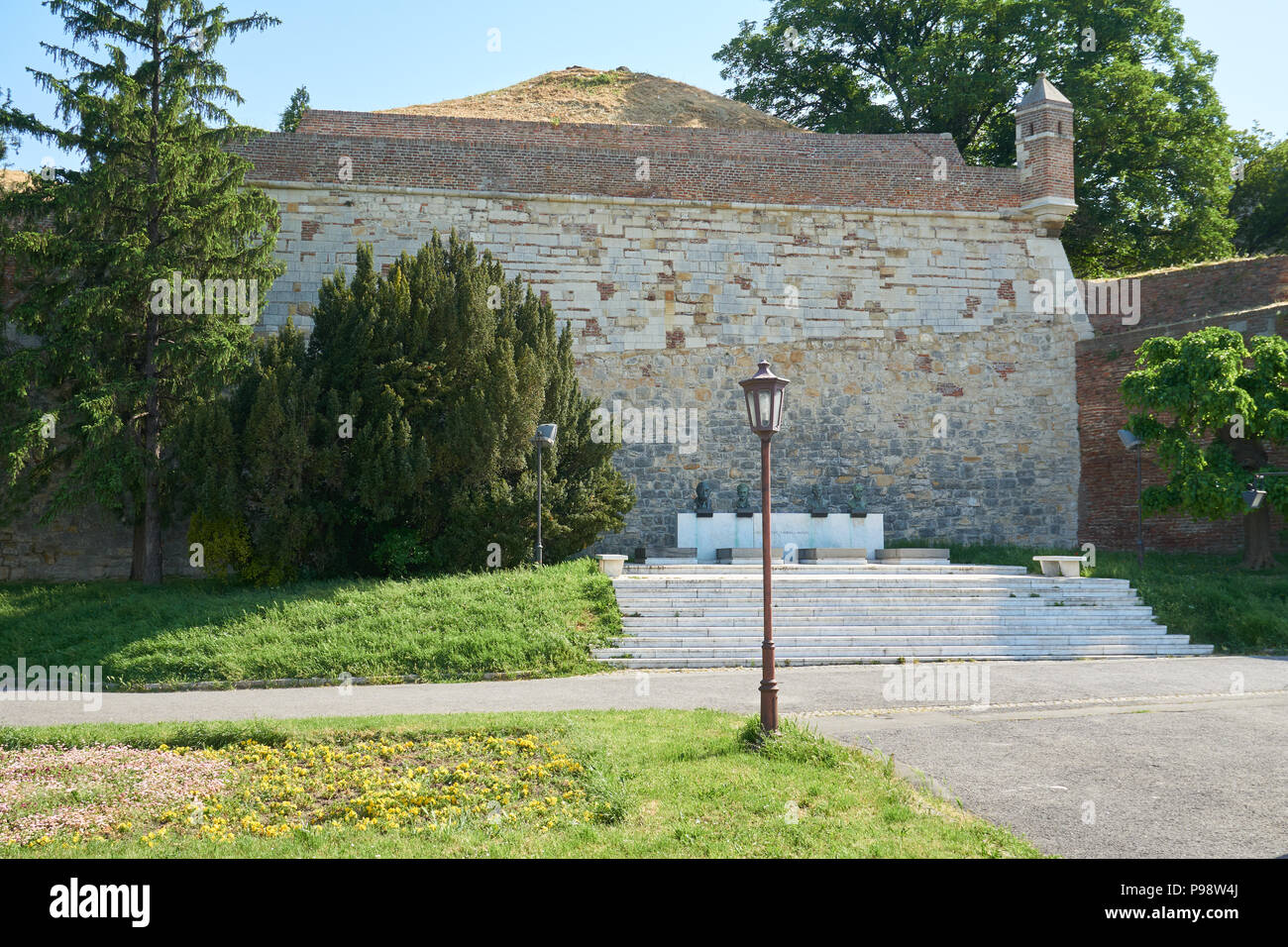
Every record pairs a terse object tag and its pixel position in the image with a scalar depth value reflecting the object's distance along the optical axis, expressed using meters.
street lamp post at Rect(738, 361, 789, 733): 7.59
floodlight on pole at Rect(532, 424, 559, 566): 14.95
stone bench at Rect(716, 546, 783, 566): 18.25
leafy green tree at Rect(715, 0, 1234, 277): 25.45
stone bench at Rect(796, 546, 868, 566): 18.44
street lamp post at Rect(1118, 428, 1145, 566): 17.17
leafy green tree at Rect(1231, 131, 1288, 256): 28.30
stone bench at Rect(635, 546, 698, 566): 18.47
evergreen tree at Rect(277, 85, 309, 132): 27.76
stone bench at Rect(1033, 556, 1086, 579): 16.53
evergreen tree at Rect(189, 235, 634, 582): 14.60
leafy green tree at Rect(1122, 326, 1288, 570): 16.02
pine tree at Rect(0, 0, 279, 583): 14.91
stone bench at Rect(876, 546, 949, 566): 18.86
